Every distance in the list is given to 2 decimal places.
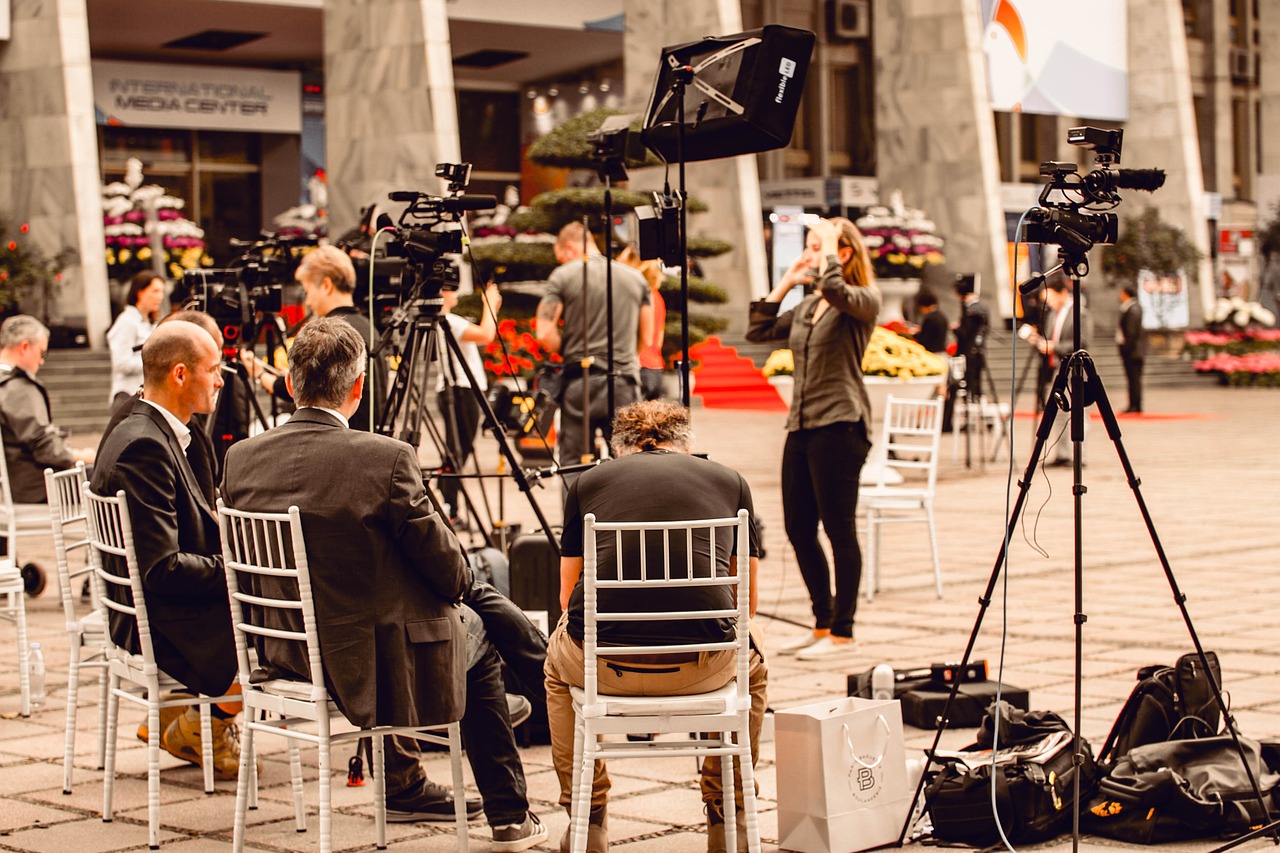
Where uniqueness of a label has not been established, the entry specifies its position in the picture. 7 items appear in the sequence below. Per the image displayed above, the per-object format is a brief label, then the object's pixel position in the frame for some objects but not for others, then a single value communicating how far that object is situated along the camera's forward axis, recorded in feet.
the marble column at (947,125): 89.51
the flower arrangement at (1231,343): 95.14
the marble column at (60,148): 65.98
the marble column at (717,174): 78.07
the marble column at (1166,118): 101.71
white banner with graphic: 90.94
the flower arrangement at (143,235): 68.23
